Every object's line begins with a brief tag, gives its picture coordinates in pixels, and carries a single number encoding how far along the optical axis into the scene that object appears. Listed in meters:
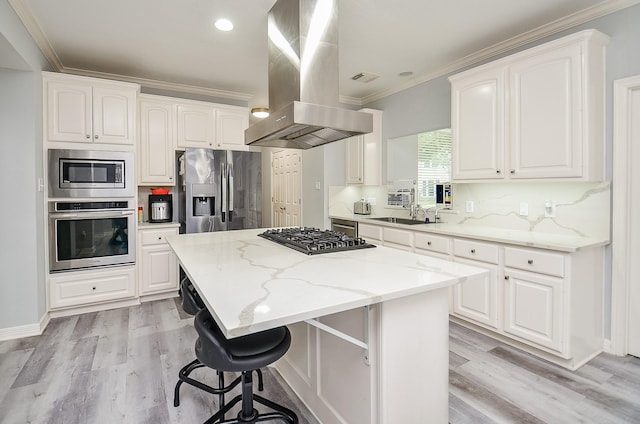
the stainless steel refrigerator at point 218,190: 4.10
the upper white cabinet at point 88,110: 3.30
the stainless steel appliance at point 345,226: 4.39
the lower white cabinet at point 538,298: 2.33
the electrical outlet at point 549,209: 2.88
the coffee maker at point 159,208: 4.12
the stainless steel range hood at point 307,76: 2.01
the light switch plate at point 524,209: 3.07
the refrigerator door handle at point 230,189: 4.29
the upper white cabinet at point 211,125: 4.20
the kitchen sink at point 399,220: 4.18
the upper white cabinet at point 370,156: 4.74
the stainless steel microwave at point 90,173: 3.30
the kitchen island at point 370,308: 1.16
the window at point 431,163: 4.34
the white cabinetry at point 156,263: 3.82
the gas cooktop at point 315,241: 2.03
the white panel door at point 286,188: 5.90
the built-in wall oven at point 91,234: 3.32
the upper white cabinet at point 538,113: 2.43
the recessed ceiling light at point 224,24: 2.81
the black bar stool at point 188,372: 1.85
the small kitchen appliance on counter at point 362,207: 4.91
